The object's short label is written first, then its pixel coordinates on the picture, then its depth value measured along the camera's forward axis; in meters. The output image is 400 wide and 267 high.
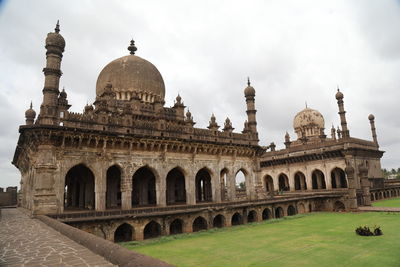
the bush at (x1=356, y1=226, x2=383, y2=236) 13.23
